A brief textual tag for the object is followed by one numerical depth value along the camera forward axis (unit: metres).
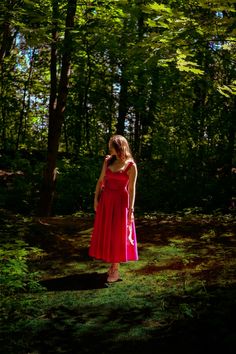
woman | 6.09
